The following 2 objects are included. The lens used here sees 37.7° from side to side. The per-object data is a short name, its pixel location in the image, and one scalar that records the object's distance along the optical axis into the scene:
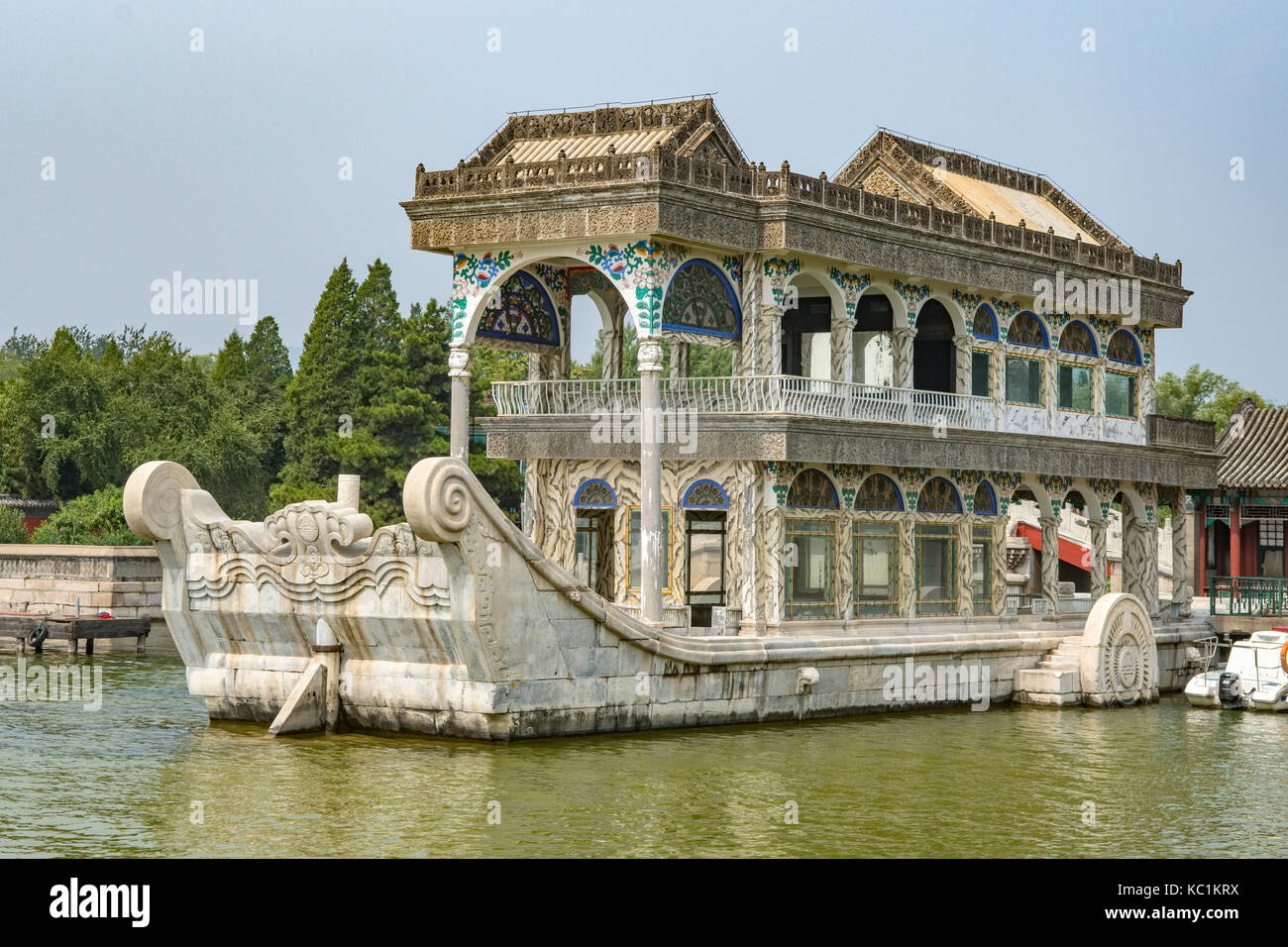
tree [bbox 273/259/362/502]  50.03
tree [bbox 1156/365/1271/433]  69.00
